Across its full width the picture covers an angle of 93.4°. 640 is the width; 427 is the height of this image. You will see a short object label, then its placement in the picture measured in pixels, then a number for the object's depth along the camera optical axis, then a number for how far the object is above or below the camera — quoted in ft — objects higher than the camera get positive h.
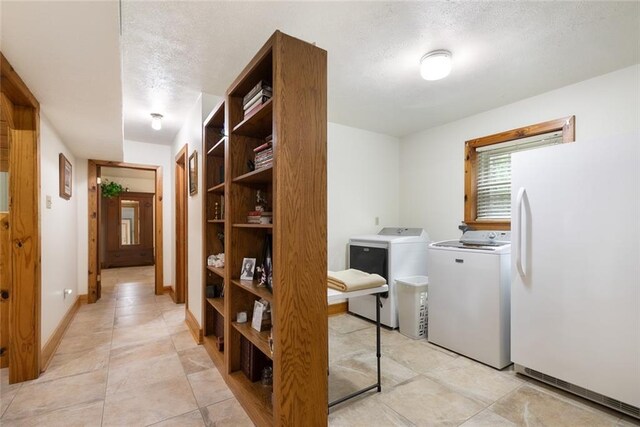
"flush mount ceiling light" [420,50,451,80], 7.04 +3.50
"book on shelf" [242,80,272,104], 5.71 +2.39
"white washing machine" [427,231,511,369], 7.82 -2.36
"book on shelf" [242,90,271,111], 5.70 +2.19
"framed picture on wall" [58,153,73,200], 9.96 +1.24
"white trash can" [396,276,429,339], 9.84 -3.20
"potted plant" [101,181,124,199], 22.50 +1.69
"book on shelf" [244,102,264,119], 5.70 +2.02
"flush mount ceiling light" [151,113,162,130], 10.93 +3.39
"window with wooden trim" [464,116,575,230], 9.55 +1.52
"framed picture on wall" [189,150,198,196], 10.00 +1.33
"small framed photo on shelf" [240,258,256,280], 6.79 -1.30
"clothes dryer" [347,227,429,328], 10.65 -1.78
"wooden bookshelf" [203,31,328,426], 4.55 -0.31
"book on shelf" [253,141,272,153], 5.93 +1.30
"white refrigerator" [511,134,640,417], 5.76 -1.20
